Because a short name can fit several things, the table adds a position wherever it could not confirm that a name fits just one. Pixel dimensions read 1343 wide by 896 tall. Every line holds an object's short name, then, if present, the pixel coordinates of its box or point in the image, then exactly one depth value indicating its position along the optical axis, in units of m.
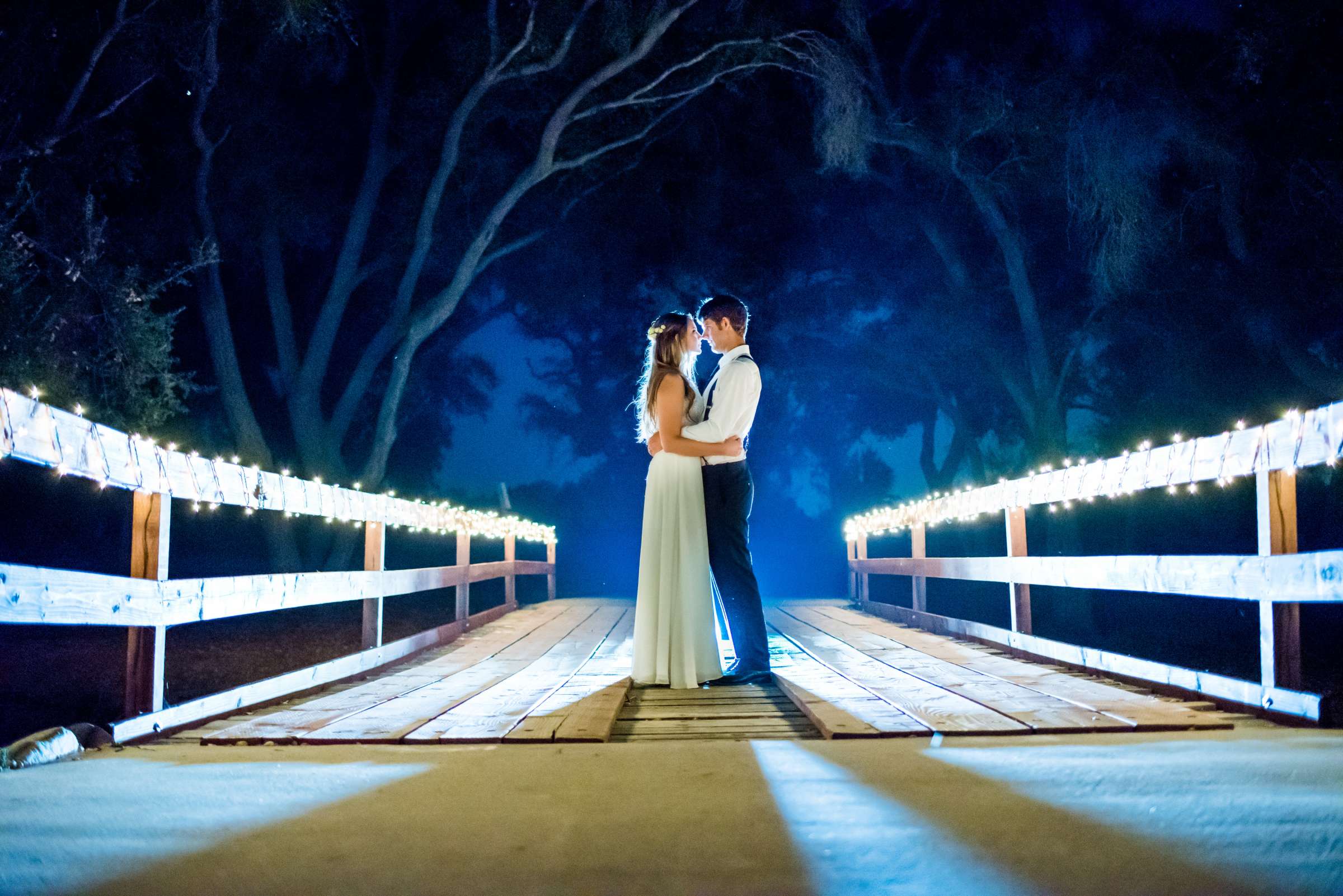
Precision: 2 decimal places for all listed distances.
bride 4.38
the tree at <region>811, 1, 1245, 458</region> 10.11
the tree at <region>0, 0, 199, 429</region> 8.12
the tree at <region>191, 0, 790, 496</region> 11.49
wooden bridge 1.66
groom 4.41
